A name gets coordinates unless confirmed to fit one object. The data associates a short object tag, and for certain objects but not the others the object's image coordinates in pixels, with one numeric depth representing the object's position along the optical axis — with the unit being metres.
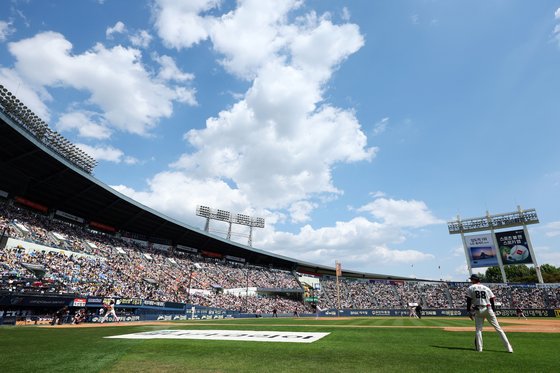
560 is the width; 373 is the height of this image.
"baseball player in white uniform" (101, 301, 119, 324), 25.33
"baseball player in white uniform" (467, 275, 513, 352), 7.90
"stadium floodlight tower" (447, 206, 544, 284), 52.16
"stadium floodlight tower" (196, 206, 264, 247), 78.00
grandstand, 30.52
